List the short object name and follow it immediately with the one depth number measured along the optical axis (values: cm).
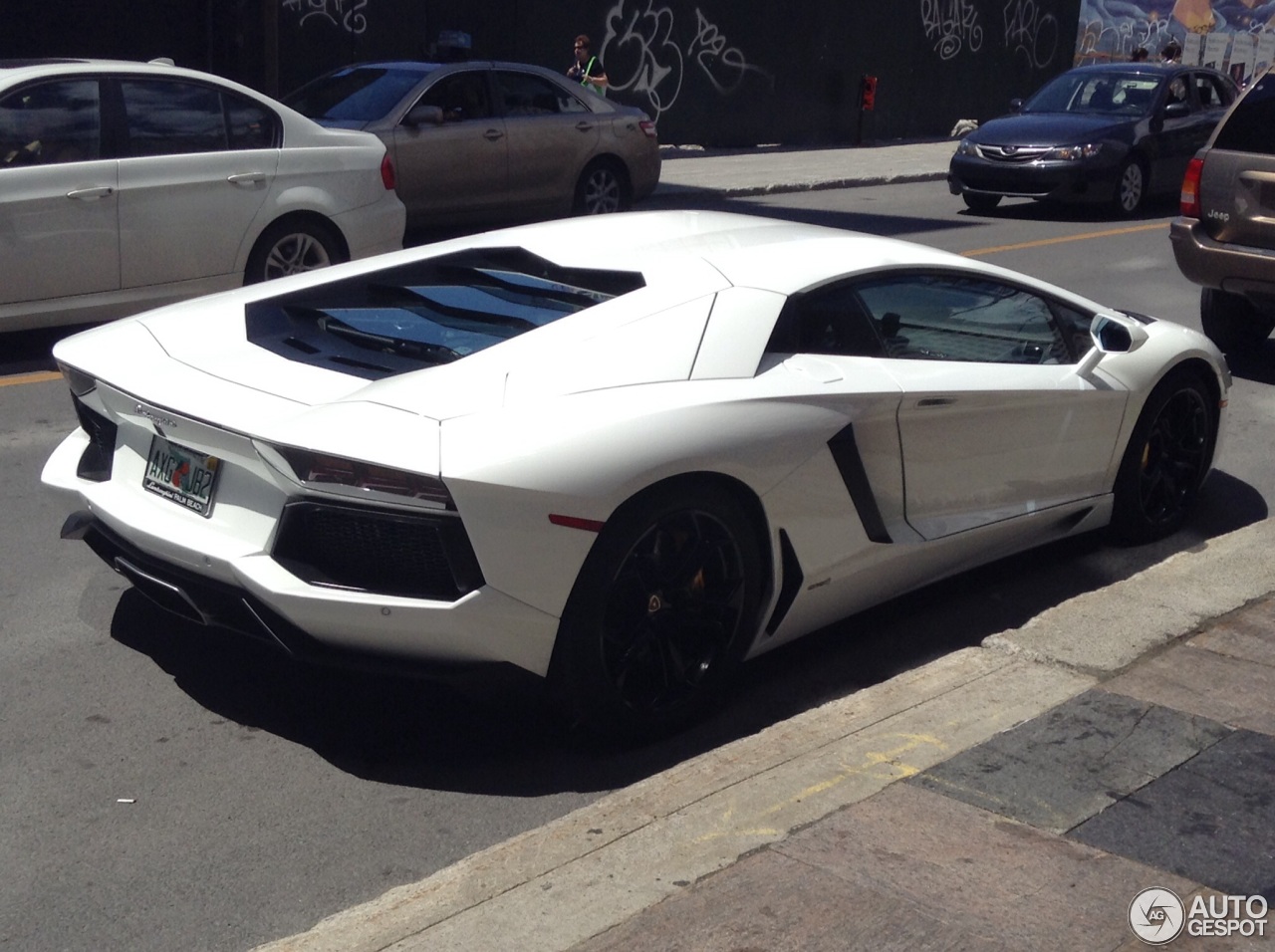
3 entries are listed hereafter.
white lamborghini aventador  405
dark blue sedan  1703
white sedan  884
